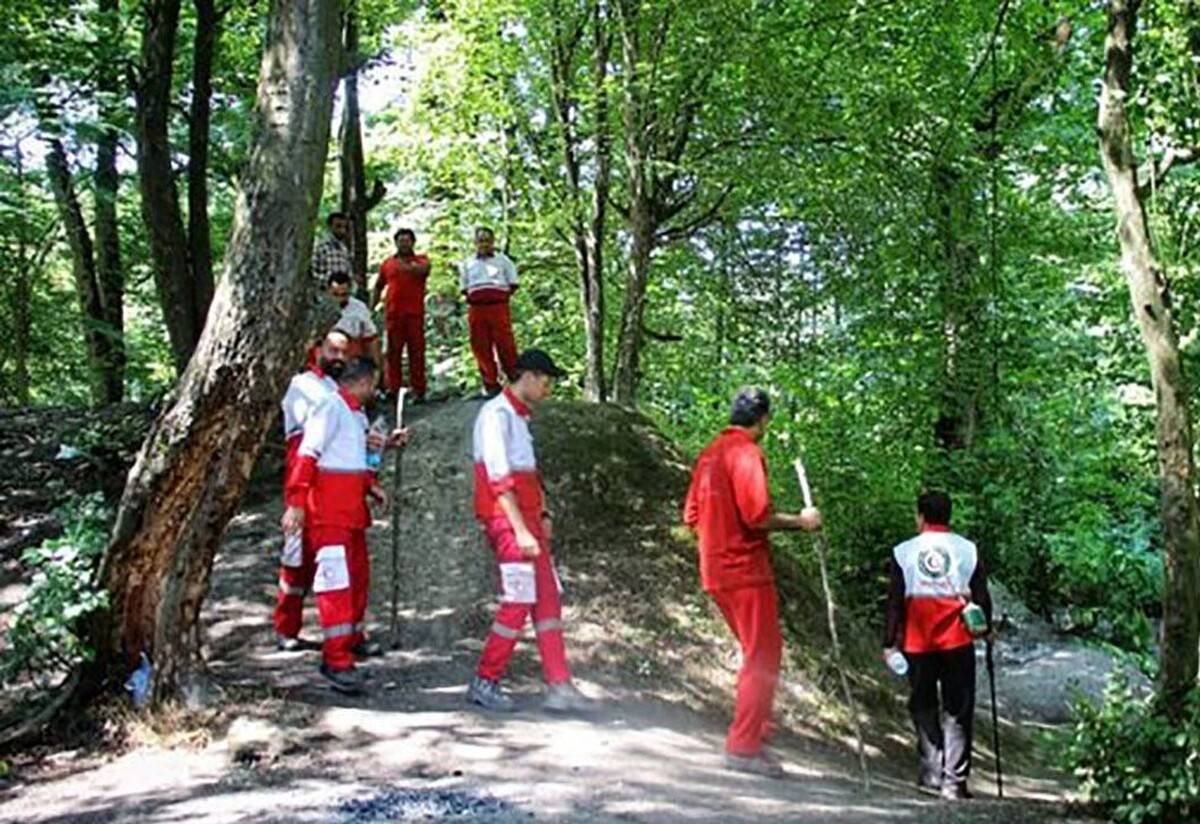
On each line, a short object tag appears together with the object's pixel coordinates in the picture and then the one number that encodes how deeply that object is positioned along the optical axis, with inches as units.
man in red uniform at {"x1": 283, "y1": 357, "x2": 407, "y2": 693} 254.2
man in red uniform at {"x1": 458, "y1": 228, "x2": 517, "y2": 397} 453.4
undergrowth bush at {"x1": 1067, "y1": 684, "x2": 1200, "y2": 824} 229.0
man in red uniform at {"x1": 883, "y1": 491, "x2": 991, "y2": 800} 275.6
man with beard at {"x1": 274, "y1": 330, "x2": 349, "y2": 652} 286.2
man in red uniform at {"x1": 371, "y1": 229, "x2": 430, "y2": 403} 470.0
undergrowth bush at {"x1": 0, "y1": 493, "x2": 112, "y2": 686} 238.4
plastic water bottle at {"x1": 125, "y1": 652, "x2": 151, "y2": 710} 237.1
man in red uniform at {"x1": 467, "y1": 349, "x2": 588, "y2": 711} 254.4
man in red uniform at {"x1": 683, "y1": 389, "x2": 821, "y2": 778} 244.5
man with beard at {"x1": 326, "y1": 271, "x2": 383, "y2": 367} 418.6
